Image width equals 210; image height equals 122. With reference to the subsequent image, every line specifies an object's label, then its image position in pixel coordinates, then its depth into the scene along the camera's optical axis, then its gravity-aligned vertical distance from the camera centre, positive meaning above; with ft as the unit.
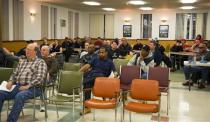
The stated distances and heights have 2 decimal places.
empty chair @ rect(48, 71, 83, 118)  15.55 -1.98
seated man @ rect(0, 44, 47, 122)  14.35 -1.50
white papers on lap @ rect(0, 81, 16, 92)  14.34 -1.99
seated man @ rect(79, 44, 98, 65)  20.53 -0.41
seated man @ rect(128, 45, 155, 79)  19.85 -0.88
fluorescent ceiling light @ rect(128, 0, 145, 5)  43.12 +7.01
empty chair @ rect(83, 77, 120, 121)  13.85 -2.28
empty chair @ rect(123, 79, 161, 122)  13.26 -2.26
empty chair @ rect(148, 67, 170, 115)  17.28 -1.66
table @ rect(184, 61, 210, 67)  24.11 -1.38
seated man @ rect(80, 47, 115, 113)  17.21 -1.27
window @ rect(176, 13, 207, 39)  56.85 +4.55
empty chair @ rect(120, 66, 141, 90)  18.01 -1.67
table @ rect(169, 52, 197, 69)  35.01 -0.77
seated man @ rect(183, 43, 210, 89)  25.58 -2.03
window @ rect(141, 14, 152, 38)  59.85 +4.66
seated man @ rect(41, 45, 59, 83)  19.04 -1.07
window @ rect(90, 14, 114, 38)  61.98 +4.68
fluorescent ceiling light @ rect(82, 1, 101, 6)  44.83 +7.09
